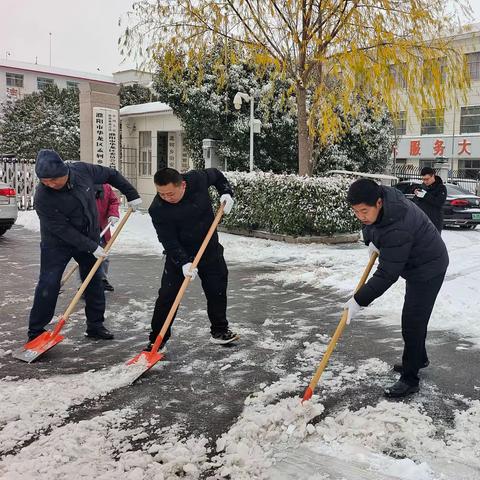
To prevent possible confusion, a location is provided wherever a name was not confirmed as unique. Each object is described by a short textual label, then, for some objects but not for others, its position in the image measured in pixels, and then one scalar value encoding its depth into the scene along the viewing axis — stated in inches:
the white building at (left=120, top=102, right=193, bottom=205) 659.4
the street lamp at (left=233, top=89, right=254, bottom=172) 523.8
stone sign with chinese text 593.3
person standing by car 260.5
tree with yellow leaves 382.6
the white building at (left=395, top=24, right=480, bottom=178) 1147.9
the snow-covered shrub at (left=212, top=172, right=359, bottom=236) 395.5
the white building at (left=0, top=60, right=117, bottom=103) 1688.0
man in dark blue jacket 164.6
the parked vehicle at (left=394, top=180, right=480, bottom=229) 519.8
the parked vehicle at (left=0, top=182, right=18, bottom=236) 423.8
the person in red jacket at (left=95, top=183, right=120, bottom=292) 238.1
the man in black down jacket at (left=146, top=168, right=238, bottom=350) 159.0
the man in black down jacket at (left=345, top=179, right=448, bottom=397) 123.3
